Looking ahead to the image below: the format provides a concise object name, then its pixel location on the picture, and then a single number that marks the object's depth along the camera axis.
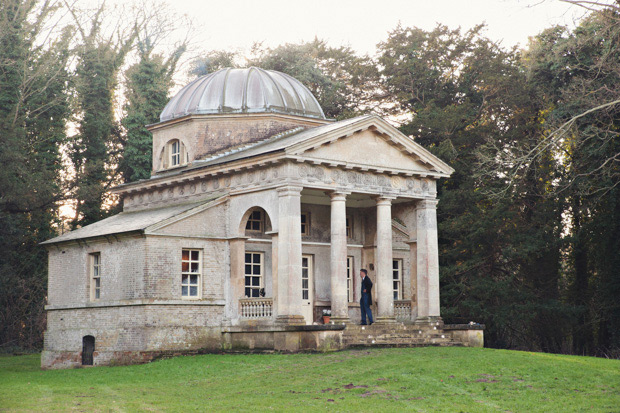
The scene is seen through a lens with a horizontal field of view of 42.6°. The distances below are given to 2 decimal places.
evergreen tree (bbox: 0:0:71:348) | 38.94
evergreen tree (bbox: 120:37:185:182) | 45.00
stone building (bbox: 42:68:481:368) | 26.39
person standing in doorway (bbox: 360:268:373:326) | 27.82
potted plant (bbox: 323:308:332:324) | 28.46
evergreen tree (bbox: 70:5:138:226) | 43.38
